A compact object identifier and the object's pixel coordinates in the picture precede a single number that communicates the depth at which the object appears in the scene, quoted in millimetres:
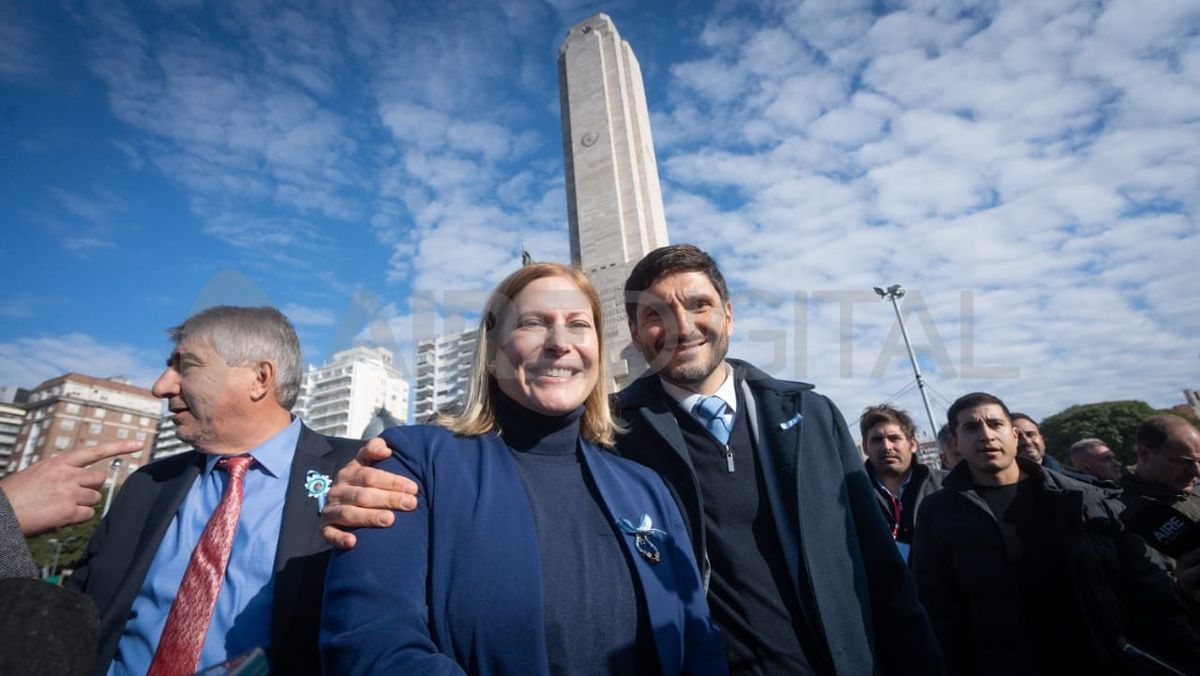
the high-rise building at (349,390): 75312
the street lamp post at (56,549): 26369
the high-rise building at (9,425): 62828
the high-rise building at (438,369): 78250
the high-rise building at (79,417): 56156
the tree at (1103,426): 26922
